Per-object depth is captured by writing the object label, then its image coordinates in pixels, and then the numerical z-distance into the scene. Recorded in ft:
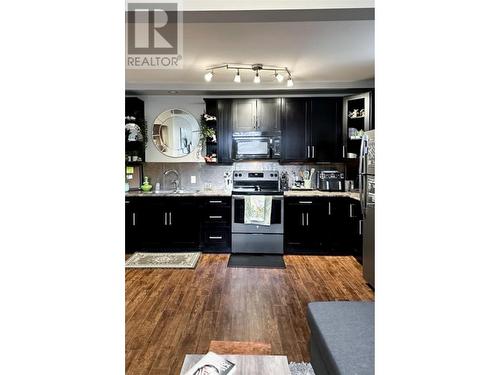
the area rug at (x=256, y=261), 14.65
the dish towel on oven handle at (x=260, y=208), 16.11
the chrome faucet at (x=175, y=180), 18.28
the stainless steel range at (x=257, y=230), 16.25
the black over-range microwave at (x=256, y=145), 16.99
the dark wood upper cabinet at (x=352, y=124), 16.16
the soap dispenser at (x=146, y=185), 17.74
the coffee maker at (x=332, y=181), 17.20
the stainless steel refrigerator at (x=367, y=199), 11.60
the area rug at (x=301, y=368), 6.89
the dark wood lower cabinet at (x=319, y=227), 16.16
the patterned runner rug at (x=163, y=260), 14.54
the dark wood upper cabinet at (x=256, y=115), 17.07
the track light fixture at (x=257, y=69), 13.78
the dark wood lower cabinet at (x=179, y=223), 16.49
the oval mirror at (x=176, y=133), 18.16
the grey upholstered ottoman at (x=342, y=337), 4.84
